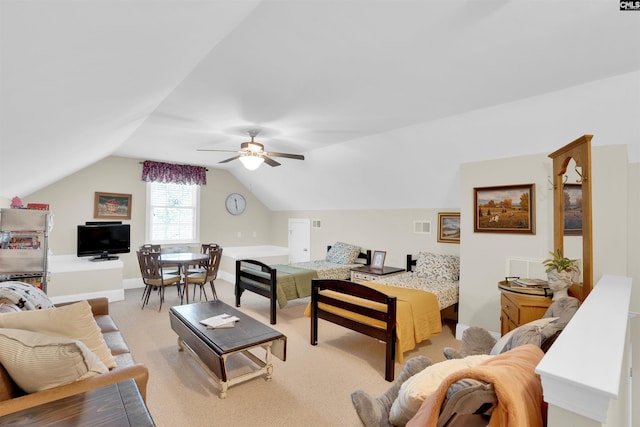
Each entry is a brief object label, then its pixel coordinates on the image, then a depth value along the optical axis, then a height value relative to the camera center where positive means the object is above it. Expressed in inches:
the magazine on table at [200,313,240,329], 109.5 -37.4
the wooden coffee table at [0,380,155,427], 44.4 -29.6
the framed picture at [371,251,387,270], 196.3 -25.5
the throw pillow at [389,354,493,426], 52.0 -28.7
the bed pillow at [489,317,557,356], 58.9 -22.5
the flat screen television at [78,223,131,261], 209.9 -16.0
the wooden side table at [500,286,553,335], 91.5 -25.8
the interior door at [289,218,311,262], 269.9 -18.0
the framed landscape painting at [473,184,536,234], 124.3 +5.3
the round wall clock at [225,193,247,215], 283.1 +14.5
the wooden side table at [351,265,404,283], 179.9 -31.5
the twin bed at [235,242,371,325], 168.1 -32.8
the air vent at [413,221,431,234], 187.9 -3.8
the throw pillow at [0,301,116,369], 62.2 -22.4
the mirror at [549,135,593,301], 80.7 +5.0
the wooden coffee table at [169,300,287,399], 95.2 -40.0
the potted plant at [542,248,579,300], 87.0 -15.0
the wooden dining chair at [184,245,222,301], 193.5 -35.2
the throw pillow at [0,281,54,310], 82.7 -22.4
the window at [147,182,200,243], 245.9 +4.6
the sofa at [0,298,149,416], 52.5 -31.0
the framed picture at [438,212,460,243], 173.5 -3.4
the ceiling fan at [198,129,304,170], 145.9 +31.0
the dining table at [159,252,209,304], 185.8 -25.5
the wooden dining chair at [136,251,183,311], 180.2 -31.3
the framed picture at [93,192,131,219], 223.0 +8.8
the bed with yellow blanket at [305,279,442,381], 110.1 -36.7
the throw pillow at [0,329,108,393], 54.6 -25.4
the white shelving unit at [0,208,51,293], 115.6 -11.3
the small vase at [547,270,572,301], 86.9 -17.1
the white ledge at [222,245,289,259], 263.3 -29.8
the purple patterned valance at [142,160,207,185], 238.8 +36.5
